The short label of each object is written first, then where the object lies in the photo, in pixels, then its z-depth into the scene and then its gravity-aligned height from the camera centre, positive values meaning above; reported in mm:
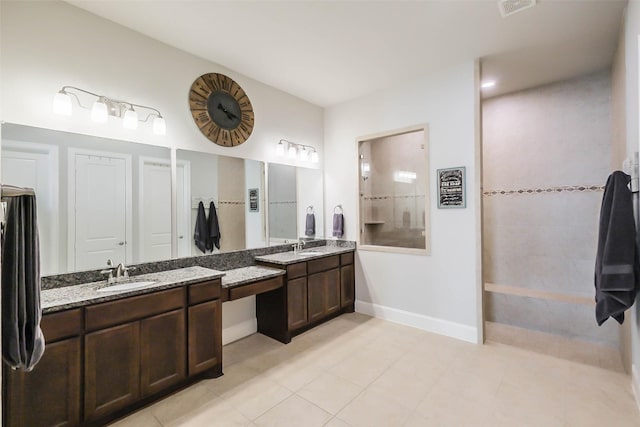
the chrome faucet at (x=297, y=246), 3750 -401
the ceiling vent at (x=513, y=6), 2144 +1508
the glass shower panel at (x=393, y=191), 3613 +297
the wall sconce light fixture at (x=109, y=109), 2074 +832
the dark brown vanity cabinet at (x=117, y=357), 1646 -898
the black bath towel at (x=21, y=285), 1014 -235
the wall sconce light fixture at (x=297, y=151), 3678 +829
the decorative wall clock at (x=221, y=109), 2879 +1096
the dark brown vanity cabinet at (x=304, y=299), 3068 -932
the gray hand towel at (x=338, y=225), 4059 -149
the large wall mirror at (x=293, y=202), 3629 +162
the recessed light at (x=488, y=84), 3400 +1488
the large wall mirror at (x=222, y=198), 2771 +183
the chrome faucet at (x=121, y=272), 2224 -410
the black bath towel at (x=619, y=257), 1919 -307
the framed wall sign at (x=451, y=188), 3088 +258
